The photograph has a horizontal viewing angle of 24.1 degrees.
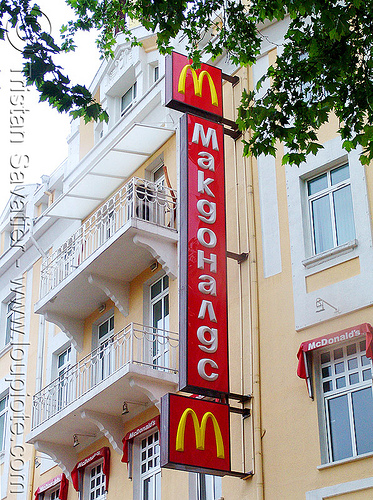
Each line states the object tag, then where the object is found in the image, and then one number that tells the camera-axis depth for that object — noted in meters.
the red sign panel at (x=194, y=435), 13.91
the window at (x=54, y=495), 21.02
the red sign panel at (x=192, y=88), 16.98
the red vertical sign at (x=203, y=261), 14.62
